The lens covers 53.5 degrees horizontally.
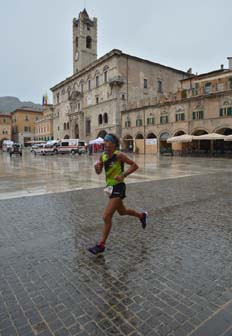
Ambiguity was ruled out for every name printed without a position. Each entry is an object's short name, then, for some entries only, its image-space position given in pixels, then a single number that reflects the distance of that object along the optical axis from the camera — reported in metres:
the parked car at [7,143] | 59.05
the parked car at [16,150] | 37.16
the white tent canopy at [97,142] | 36.28
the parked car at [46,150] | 38.97
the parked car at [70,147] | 41.12
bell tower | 57.34
